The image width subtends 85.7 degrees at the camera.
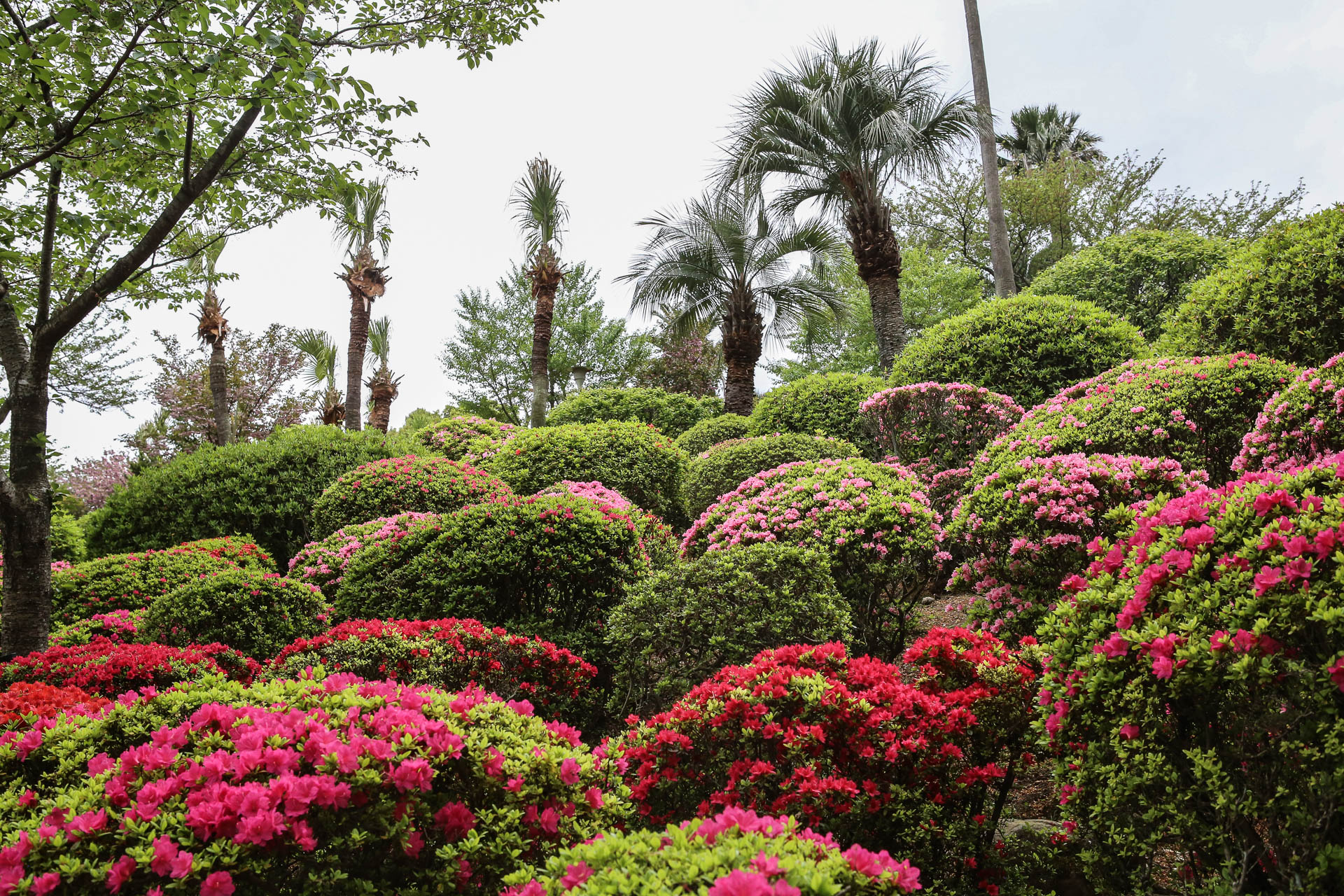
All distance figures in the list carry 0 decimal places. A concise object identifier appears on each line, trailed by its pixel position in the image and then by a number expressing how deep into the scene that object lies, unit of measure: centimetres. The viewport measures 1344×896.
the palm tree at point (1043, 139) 3131
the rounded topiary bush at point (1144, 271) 1377
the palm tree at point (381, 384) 2611
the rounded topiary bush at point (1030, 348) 950
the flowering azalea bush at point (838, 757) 262
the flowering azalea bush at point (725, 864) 151
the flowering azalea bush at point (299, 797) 181
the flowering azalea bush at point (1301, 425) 446
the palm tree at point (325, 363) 2506
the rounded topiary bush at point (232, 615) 546
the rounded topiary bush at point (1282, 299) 664
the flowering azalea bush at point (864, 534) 541
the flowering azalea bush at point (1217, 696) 197
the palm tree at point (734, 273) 1792
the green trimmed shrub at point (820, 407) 1190
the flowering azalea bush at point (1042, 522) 482
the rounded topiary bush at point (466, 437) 1490
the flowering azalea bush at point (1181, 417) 597
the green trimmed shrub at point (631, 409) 1773
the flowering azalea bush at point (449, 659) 403
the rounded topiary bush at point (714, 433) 1453
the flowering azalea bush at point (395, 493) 904
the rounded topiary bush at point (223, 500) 1050
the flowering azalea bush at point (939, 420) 854
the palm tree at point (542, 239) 1791
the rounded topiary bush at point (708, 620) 433
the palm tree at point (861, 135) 1349
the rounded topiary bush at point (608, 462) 987
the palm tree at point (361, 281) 2034
